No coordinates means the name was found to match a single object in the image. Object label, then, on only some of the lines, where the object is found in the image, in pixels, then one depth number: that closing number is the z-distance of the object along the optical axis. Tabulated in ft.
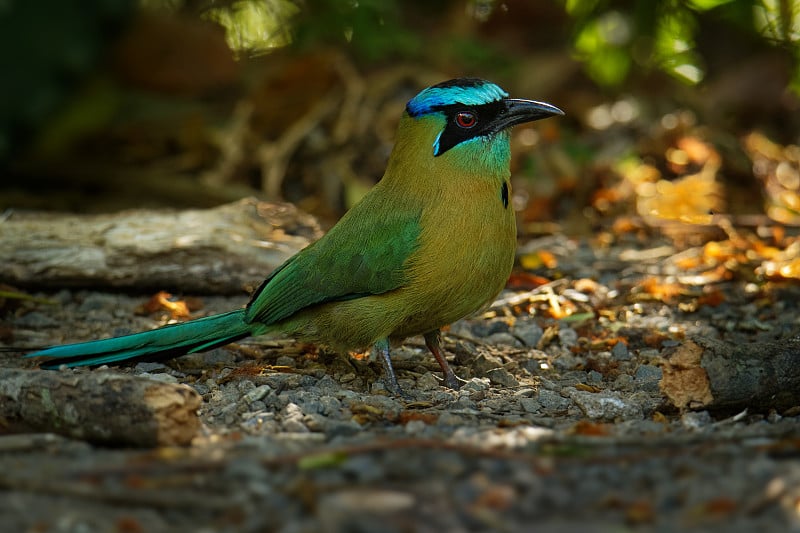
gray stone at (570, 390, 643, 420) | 24.41
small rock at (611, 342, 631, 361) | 29.86
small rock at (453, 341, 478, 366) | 30.30
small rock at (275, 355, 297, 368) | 29.89
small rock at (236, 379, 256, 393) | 25.73
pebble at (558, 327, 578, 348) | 31.39
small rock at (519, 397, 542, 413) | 24.75
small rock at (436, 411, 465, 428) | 21.97
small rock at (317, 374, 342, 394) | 26.03
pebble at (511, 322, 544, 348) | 31.71
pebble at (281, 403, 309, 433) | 21.91
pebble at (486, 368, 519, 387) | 27.66
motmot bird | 26.68
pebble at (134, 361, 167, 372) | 28.55
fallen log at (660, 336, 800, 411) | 22.82
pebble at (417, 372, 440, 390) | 27.94
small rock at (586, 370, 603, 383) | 28.14
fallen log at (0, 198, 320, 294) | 33.60
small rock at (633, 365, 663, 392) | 26.94
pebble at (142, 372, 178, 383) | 26.70
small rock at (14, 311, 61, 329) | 31.73
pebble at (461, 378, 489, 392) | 26.63
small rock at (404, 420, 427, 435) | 21.31
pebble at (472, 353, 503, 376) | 29.35
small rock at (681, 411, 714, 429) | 22.34
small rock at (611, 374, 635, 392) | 27.14
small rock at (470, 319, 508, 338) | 32.78
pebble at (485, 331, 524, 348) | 31.81
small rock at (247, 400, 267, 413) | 24.12
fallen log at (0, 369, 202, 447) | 19.95
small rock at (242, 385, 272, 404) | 24.70
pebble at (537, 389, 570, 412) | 25.18
